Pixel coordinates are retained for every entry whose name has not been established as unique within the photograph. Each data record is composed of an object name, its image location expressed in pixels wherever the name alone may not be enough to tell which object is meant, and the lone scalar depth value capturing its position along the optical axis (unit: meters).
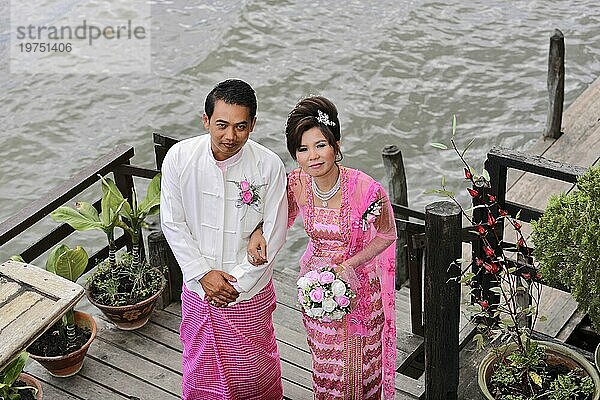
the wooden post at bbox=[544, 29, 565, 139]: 8.71
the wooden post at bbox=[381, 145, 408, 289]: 6.96
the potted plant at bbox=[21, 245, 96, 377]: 4.84
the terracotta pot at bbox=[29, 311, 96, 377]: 4.79
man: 4.21
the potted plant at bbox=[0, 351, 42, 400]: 4.30
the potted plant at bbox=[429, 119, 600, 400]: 4.16
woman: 4.07
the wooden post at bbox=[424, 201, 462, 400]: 4.02
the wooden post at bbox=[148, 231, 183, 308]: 5.30
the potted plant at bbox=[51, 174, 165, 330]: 5.09
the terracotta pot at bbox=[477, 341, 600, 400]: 4.28
